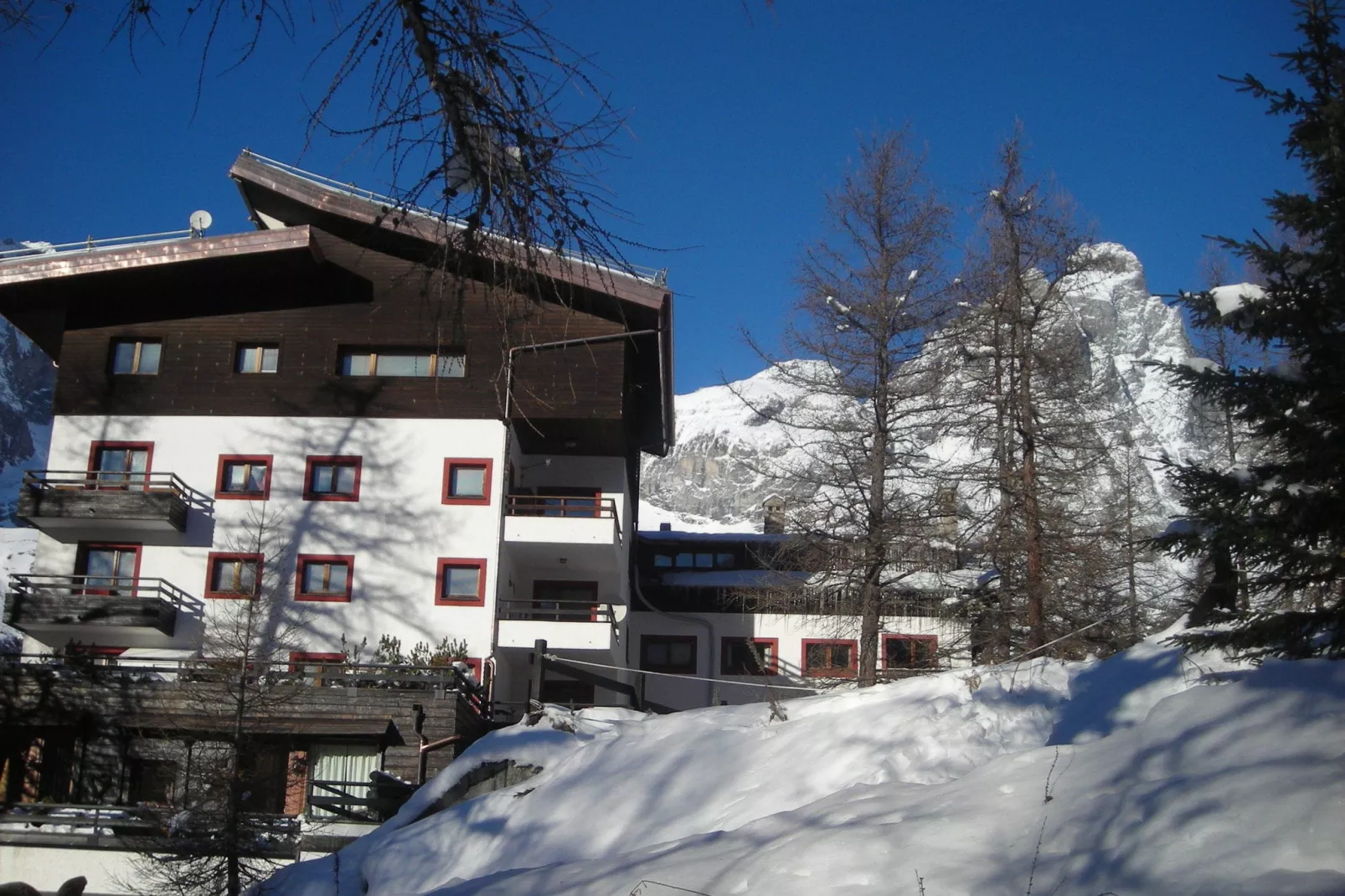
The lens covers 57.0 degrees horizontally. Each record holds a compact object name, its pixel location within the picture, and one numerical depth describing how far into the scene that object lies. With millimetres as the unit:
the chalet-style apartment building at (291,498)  26922
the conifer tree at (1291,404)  8398
